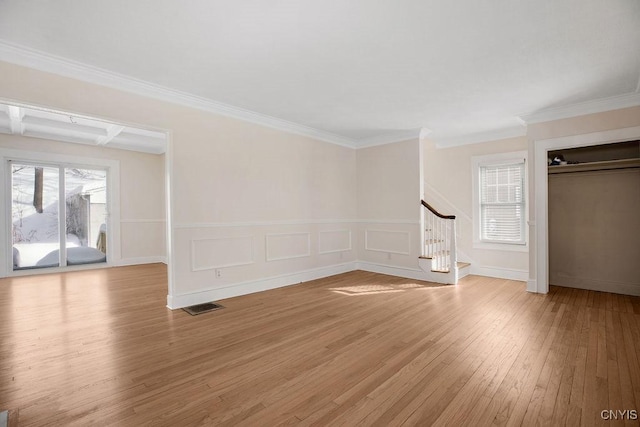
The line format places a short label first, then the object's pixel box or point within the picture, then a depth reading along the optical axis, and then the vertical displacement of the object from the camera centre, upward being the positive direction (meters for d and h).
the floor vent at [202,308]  3.63 -1.17
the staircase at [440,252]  5.02 -0.71
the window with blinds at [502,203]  5.32 +0.14
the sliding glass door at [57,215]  5.91 +0.03
